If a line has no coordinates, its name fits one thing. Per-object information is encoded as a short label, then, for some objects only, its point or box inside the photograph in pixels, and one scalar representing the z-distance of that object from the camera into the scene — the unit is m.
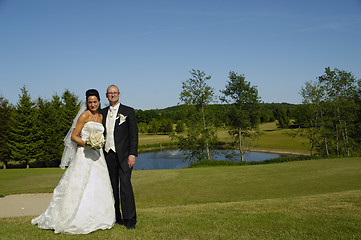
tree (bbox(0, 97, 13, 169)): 32.31
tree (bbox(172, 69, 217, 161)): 32.78
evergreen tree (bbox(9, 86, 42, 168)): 31.69
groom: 5.25
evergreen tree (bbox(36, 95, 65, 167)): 34.56
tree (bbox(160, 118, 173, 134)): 92.90
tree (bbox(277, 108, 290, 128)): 94.44
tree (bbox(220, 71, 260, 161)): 38.19
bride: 4.90
